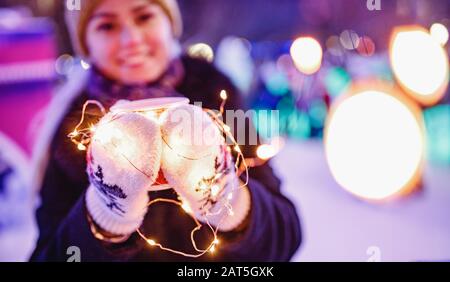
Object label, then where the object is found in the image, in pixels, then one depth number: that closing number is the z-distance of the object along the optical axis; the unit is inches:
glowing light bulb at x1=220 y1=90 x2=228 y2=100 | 48.8
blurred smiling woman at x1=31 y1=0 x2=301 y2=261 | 47.1
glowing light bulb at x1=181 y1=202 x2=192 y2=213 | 46.4
